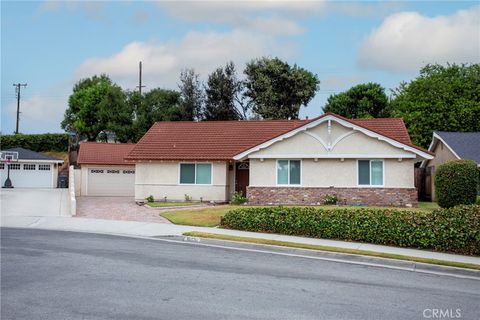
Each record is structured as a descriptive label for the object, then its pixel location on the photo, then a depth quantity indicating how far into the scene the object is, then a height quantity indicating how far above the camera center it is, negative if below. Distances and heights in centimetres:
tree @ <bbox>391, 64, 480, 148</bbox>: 4575 +728
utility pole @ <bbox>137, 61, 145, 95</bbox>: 5857 +1221
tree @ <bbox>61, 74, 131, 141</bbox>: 5562 +862
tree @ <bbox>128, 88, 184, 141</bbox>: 5394 +820
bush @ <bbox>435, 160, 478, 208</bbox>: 2289 +24
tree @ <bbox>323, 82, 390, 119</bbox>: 4881 +801
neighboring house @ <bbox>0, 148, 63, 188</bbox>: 4331 +129
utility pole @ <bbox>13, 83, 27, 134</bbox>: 7128 +1258
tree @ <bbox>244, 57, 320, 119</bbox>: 5053 +976
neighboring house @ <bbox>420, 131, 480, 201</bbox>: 3117 +244
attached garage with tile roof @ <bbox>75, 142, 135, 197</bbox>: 3856 +85
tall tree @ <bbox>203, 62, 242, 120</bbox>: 5144 +898
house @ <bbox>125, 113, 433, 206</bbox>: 2706 +111
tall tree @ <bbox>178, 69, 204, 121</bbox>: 5212 +920
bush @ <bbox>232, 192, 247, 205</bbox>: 2814 -63
